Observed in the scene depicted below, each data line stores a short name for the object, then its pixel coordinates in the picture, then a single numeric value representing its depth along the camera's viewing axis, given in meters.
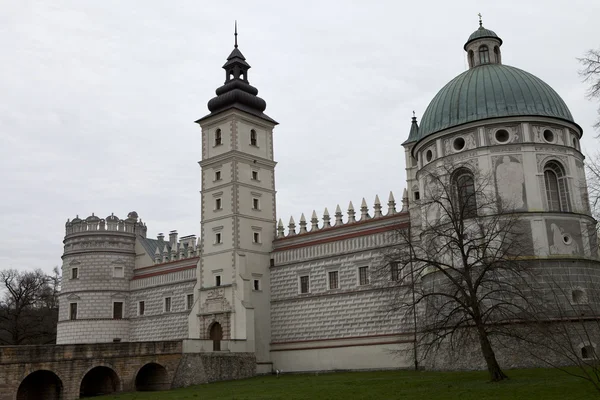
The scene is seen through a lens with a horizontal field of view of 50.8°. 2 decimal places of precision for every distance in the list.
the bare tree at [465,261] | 22.17
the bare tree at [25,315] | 55.88
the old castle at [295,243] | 29.91
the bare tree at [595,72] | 16.55
